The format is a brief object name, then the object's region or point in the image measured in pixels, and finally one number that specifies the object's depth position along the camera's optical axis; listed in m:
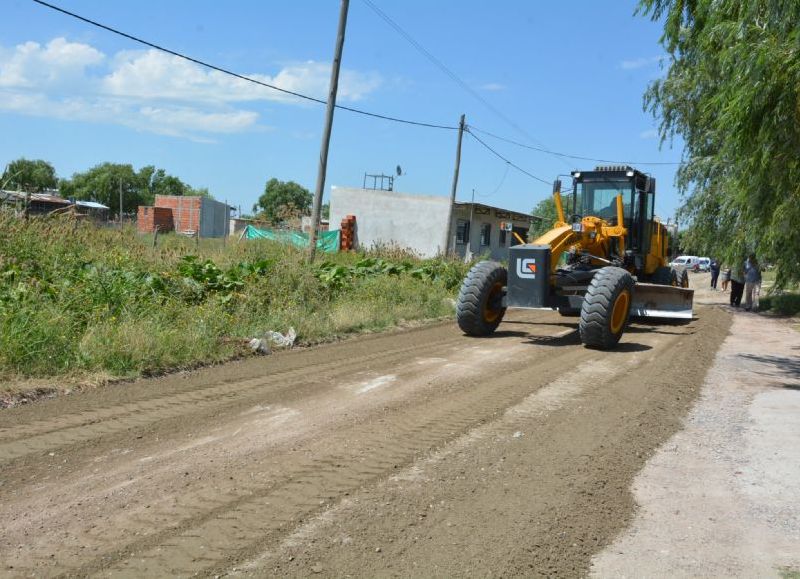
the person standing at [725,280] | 33.68
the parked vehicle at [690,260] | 71.93
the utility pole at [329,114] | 17.92
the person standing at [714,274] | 36.04
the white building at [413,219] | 39.25
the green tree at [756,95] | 9.40
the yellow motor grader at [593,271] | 12.24
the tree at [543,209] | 56.45
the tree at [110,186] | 77.12
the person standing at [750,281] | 23.33
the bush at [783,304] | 22.17
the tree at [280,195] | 97.91
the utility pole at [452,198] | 31.33
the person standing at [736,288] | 24.82
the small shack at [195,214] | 46.66
